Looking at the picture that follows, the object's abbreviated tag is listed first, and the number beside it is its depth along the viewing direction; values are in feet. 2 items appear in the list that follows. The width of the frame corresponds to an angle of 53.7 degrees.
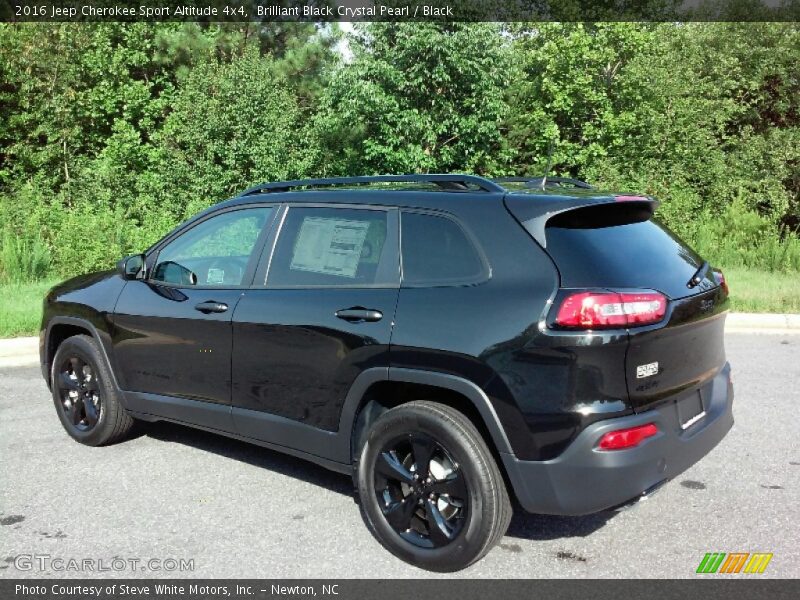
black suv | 10.68
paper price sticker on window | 13.38
